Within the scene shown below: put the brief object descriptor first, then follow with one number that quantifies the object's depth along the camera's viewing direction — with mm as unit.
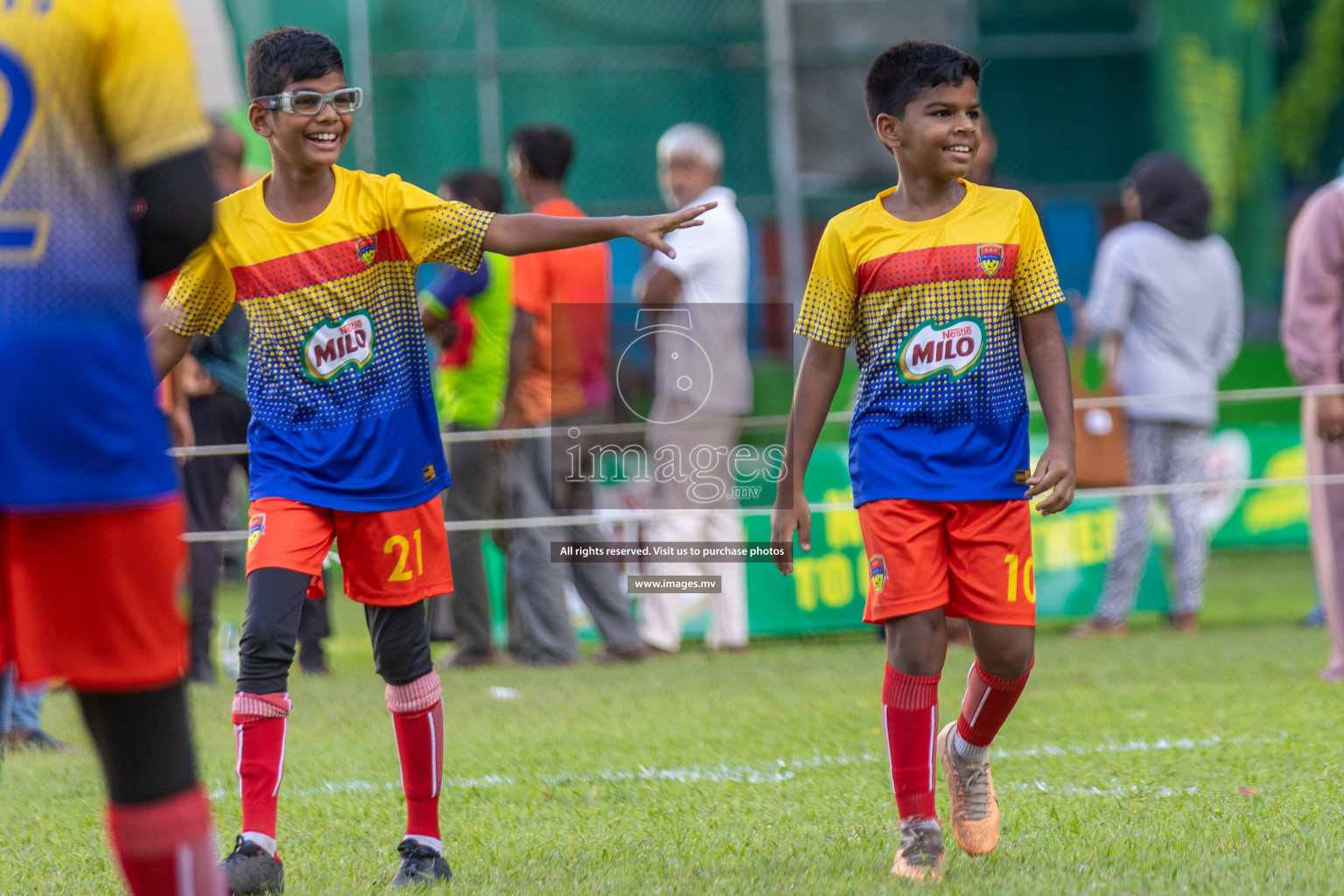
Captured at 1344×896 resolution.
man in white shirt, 16703
